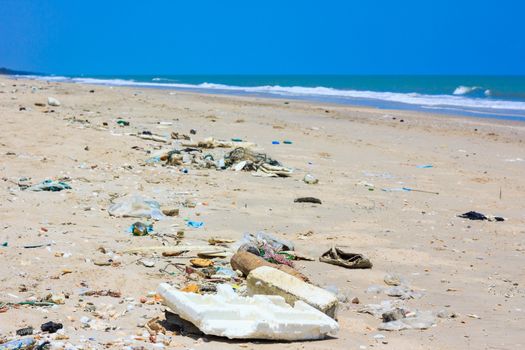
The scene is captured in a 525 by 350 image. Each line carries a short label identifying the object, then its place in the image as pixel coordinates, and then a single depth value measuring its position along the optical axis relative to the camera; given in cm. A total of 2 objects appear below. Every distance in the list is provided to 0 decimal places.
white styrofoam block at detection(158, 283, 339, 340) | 367
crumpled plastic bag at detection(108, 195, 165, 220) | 664
